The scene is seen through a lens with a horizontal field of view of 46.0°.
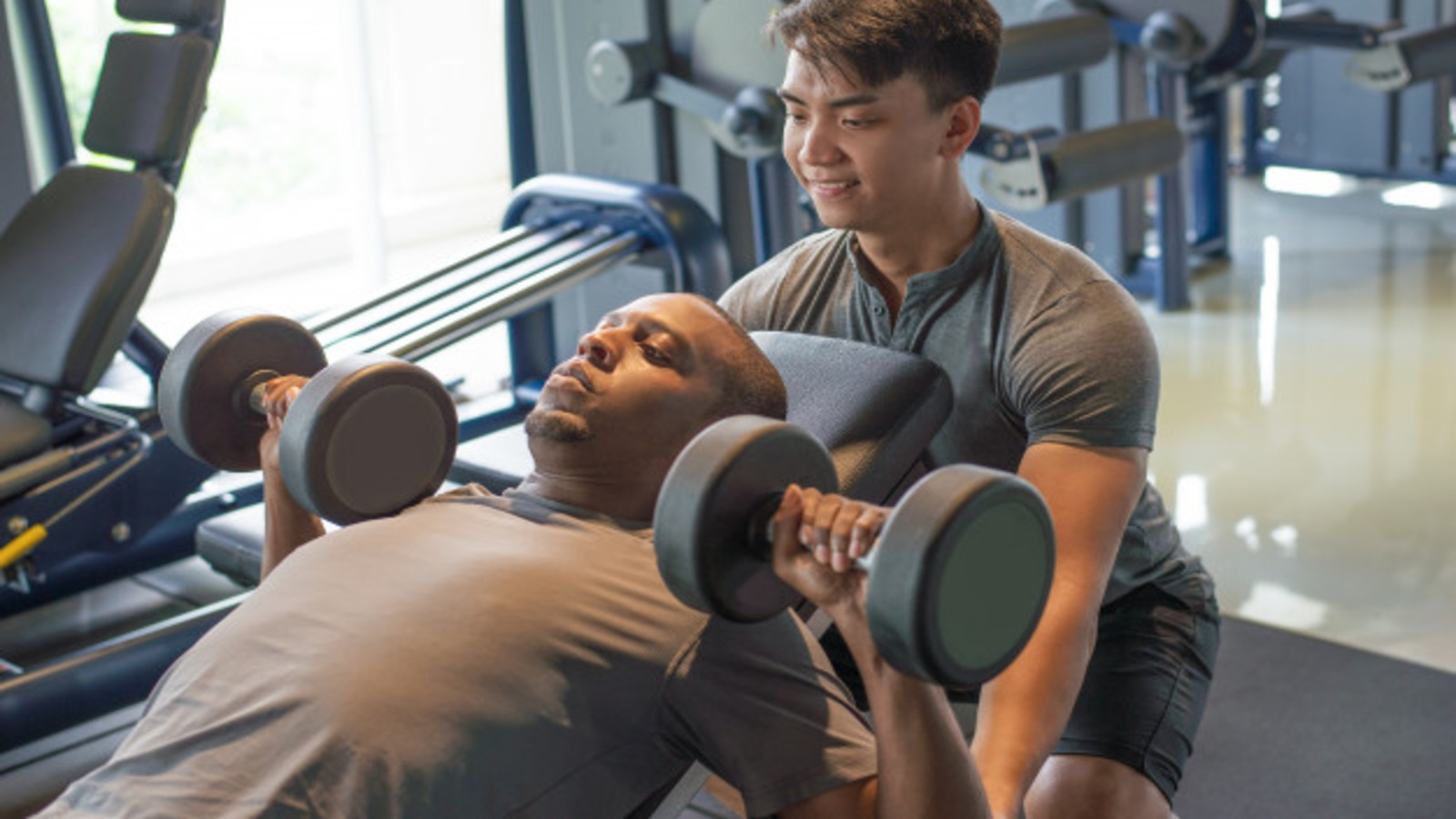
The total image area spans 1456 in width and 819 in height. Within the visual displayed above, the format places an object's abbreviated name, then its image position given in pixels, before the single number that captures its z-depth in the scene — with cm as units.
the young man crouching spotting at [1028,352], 171
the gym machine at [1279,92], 467
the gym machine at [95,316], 274
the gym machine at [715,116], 355
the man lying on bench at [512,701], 134
